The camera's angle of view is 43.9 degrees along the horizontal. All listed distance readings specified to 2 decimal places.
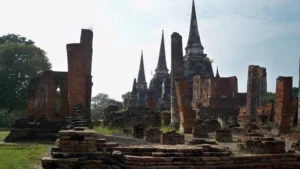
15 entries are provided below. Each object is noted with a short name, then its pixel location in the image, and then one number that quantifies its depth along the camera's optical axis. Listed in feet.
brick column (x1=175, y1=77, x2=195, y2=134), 52.95
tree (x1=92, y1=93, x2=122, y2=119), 248.52
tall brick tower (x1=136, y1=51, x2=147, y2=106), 155.58
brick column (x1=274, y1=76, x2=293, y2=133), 49.29
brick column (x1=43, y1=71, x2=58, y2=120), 57.11
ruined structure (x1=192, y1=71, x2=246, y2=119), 104.06
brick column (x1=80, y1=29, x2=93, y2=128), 44.91
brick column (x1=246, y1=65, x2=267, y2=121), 69.62
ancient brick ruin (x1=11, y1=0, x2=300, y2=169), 18.54
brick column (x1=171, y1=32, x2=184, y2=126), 60.49
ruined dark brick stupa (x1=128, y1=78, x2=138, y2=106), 130.62
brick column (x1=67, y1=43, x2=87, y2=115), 41.65
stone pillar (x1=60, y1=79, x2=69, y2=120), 55.49
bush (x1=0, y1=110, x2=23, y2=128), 111.86
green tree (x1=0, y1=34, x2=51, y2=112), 117.70
